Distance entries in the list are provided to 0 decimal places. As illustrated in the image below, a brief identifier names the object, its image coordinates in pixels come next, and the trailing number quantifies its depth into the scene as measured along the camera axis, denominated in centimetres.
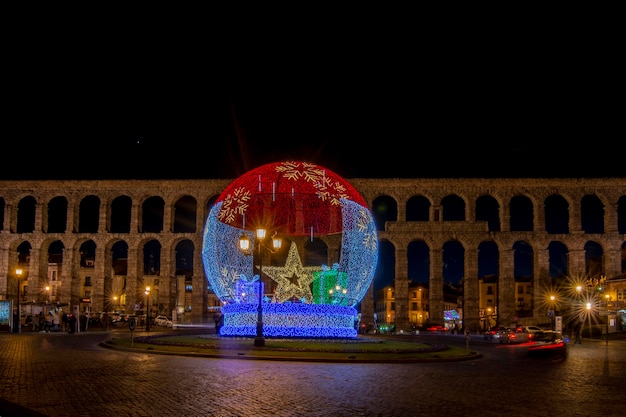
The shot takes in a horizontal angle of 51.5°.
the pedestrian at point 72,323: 3756
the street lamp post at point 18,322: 3837
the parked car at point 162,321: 5501
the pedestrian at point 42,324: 4203
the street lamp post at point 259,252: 2411
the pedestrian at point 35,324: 4039
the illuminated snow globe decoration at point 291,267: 2984
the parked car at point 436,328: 5703
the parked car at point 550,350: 2278
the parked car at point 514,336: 3803
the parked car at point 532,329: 4069
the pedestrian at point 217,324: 3849
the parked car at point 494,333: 4021
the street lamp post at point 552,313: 4159
